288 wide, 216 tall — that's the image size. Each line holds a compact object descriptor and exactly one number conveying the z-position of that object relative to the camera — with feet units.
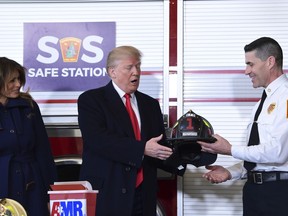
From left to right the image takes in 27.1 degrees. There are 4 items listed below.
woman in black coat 12.04
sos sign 14.39
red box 9.23
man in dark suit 11.83
